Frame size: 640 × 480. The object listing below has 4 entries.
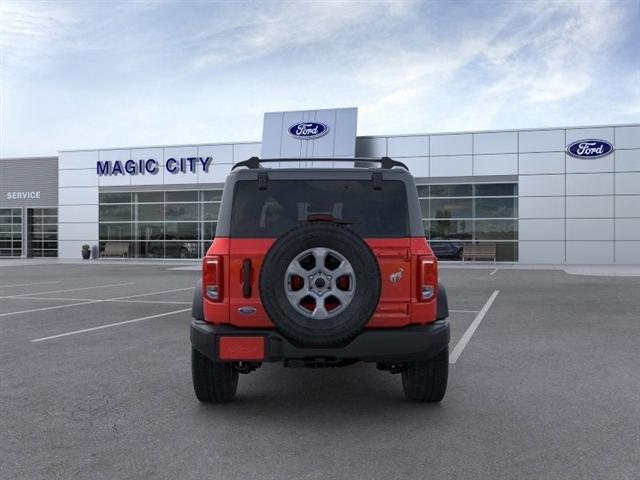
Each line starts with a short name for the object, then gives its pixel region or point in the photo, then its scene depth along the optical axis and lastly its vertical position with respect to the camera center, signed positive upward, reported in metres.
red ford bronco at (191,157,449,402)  4.11 -0.35
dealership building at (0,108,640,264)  26.83 +2.44
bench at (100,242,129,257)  33.22 -0.95
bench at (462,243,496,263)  28.27 -0.82
